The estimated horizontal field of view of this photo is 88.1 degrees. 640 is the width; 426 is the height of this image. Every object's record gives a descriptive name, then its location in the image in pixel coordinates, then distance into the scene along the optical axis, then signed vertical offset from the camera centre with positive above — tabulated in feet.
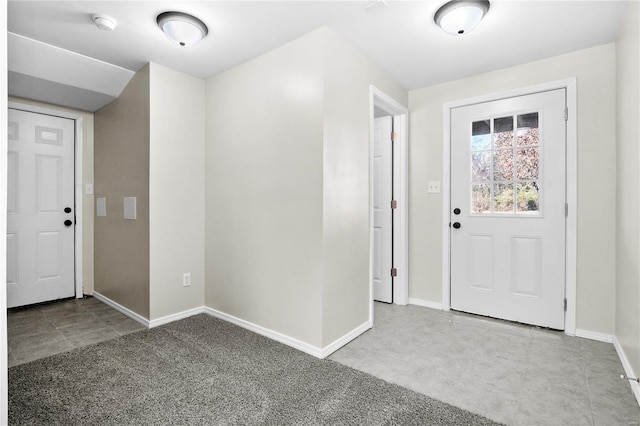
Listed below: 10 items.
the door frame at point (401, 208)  11.40 +0.11
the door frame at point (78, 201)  12.22 +0.38
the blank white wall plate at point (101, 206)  11.61 +0.18
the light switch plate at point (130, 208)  9.95 +0.10
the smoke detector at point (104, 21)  7.11 +4.17
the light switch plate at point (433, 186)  10.98 +0.83
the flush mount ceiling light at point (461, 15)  6.53 +3.98
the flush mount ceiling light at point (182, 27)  7.06 +4.03
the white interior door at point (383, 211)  11.71 +0.01
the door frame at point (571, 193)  8.71 +0.48
